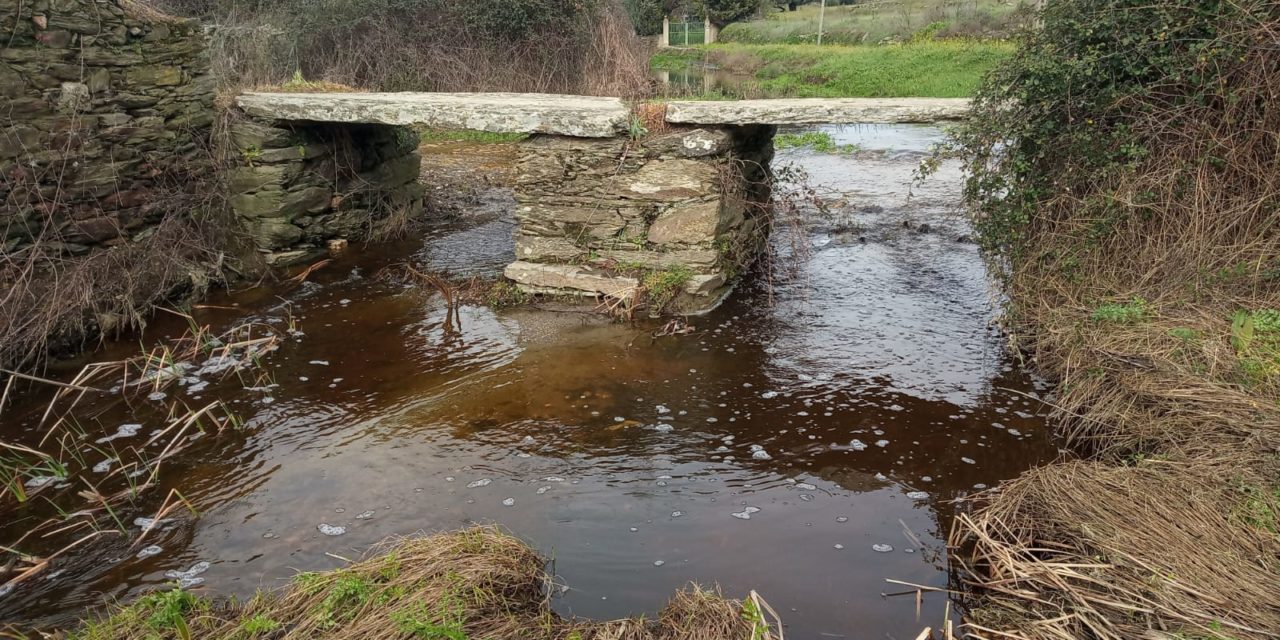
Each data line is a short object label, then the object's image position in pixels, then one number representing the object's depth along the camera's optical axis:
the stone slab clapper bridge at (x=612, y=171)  7.02
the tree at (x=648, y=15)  31.57
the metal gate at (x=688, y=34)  33.28
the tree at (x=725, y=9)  32.97
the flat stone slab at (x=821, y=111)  6.61
